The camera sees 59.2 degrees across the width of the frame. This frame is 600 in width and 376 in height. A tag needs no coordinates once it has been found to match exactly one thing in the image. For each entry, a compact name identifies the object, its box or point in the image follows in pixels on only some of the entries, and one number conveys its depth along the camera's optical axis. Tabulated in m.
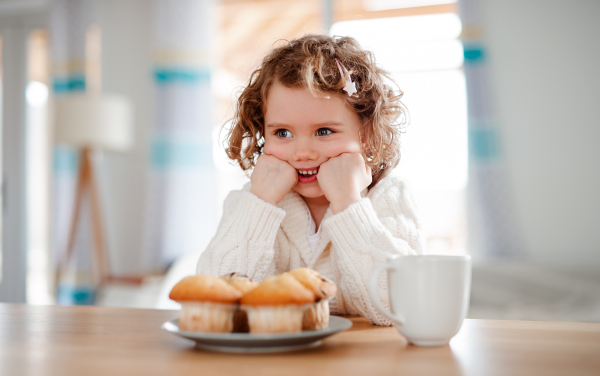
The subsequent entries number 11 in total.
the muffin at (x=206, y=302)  0.59
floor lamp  3.12
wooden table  0.50
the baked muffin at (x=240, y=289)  0.63
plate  0.55
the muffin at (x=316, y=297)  0.61
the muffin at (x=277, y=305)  0.58
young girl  0.95
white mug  0.61
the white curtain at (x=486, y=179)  2.95
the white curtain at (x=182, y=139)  3.44
